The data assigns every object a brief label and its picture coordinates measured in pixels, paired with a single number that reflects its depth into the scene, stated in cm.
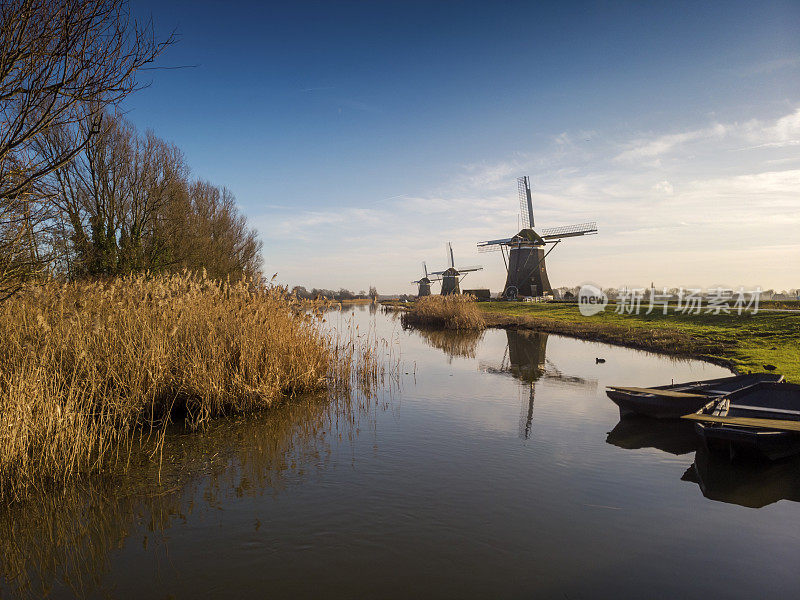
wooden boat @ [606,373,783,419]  758
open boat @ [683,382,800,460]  566
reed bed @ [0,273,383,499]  511
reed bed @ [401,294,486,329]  2659
